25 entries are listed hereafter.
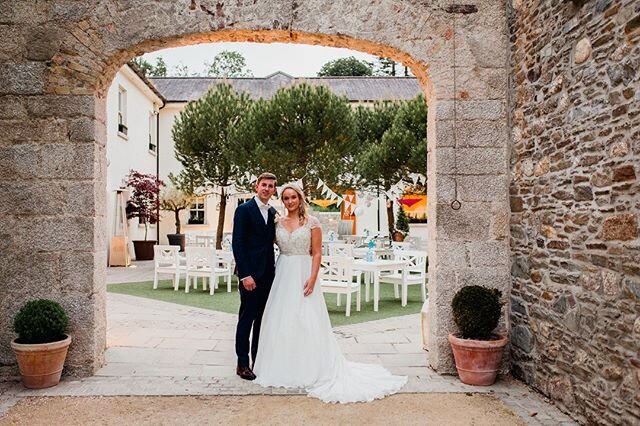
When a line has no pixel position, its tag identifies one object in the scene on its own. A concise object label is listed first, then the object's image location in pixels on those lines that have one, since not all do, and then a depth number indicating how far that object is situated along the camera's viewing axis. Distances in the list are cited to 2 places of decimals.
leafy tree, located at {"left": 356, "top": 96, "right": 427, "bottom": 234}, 16.05
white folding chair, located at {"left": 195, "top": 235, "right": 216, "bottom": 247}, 12.56
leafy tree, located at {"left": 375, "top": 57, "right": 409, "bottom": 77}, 38.47
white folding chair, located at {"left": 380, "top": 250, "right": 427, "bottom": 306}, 9.05
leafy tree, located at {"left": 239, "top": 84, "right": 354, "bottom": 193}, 15.45
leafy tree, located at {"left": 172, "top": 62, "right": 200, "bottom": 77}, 37.81
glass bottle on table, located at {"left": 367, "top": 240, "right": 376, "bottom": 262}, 9.09
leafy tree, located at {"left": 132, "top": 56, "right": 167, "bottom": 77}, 34.79
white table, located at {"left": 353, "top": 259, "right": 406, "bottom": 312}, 8.52
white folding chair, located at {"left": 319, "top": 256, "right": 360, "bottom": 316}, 8.00
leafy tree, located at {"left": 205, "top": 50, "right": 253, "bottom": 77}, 38.25
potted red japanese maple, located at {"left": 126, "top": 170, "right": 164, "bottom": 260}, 15.42
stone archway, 4.87
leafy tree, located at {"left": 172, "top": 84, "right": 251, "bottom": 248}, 16.00
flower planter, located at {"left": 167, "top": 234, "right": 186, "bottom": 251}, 17.55
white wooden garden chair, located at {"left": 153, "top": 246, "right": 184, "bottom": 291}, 10.30
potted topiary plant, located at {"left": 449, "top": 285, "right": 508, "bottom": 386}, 4.66
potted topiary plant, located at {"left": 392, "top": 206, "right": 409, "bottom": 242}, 19.22
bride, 4.65
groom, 4.82
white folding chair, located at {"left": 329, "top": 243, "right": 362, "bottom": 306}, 9.86
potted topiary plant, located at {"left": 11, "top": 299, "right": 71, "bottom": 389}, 4.51
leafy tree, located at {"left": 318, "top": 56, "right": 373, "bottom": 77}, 39.19
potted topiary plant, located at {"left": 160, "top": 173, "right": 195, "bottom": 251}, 17.16
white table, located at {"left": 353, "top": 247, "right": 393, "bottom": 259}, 11.11
